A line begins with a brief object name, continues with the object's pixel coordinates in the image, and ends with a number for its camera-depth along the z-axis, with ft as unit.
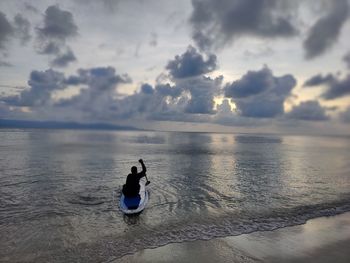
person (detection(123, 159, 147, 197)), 61.82
